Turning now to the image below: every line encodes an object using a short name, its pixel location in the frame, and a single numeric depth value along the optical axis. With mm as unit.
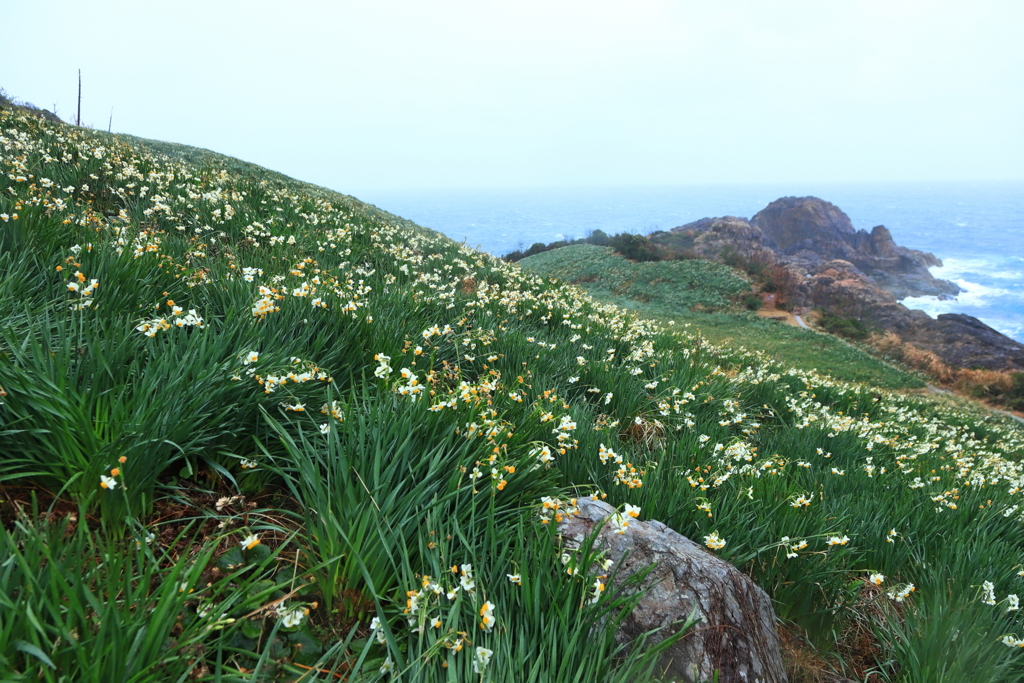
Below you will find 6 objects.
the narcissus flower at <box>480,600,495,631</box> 1680
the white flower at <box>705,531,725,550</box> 2536
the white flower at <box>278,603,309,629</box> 1582
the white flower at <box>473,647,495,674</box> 1608
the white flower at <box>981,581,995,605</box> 2715
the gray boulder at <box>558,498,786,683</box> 2018
